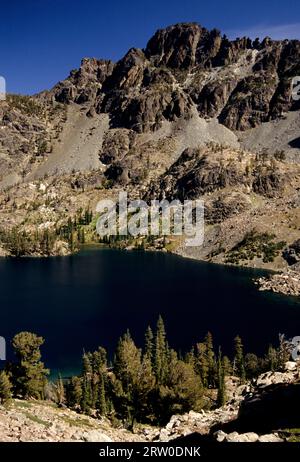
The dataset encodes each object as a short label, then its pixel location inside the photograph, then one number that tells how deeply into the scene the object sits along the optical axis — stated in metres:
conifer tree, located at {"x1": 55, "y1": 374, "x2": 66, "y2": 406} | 78.56
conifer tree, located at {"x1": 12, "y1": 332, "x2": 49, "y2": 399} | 73.12
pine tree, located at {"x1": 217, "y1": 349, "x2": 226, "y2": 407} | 75.94
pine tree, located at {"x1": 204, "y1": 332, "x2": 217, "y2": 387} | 90.32
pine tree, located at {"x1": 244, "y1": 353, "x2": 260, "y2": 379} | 93.00
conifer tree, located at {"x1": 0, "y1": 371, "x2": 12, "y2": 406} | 59.88
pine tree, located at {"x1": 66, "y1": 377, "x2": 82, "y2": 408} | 76.56
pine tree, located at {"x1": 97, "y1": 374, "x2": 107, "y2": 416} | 74.24
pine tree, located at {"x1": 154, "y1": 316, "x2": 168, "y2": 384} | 85.69
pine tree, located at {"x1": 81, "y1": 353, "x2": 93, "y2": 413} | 74.62
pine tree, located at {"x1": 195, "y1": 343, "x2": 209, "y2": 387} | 88.42
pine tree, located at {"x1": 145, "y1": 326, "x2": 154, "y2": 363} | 96.03
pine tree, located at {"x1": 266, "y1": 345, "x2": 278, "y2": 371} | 89.12
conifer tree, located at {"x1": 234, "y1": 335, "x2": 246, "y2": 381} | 91.19
